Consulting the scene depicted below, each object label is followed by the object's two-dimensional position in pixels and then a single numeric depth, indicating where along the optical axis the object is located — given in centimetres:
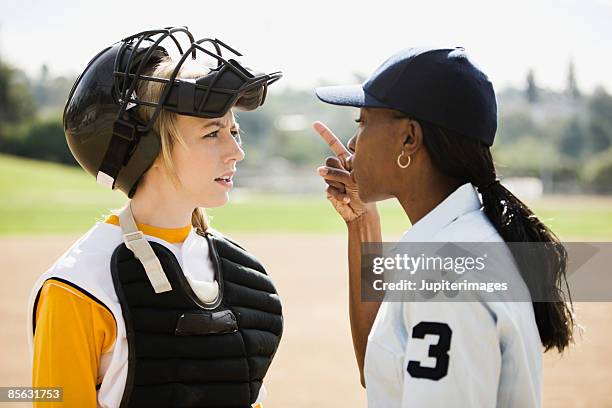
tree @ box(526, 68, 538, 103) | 8762
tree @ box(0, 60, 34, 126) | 7181
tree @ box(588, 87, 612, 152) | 8225
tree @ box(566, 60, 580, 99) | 9238
